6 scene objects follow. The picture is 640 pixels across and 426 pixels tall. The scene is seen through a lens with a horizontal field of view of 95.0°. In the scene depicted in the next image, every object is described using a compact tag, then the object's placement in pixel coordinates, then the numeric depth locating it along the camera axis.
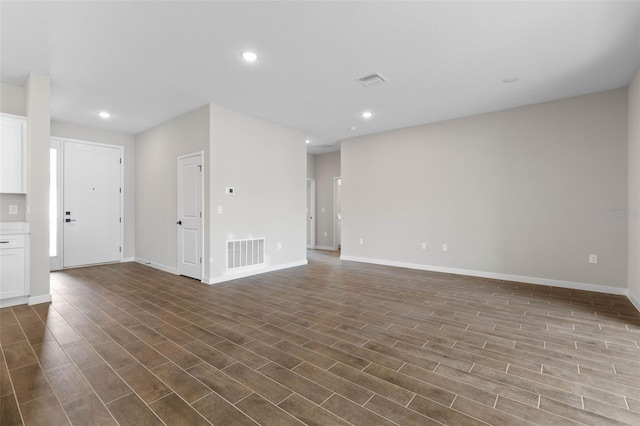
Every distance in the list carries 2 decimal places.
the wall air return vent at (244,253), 5.01
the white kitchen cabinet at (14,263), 3.43
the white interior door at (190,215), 4.93
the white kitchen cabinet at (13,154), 3.68
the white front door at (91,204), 5.89
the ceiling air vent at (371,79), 3.73
